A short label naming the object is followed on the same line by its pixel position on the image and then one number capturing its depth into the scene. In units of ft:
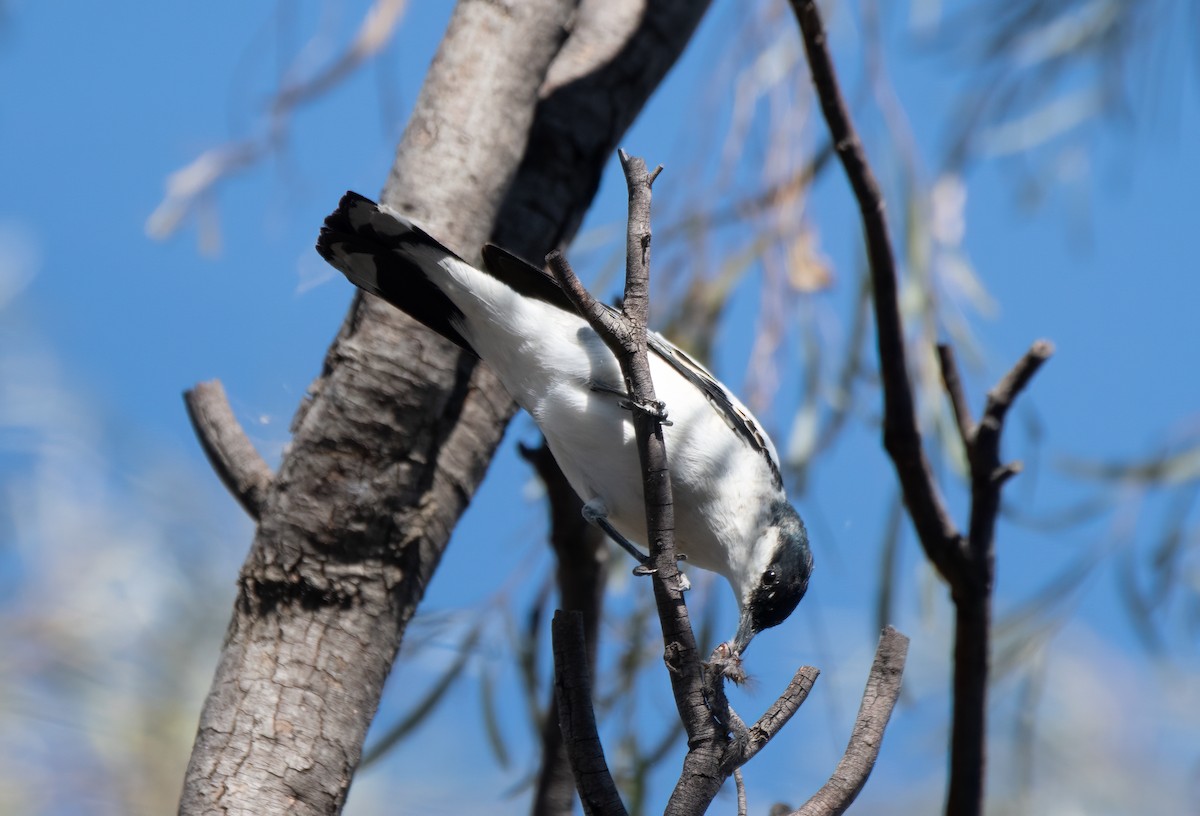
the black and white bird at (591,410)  13.92
